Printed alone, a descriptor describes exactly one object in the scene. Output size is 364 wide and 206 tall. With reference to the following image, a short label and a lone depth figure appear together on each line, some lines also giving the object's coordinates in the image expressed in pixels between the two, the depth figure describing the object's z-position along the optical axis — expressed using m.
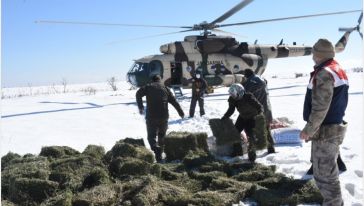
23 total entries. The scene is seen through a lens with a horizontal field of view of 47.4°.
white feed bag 8.70
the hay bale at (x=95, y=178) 5.41
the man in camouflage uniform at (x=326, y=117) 4.39
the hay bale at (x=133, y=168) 5.79
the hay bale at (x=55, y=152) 7.11
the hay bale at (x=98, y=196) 4.69
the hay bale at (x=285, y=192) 4.97
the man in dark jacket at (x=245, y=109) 7.57
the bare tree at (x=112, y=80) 39.76
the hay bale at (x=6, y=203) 4.65
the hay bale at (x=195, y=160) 6.97
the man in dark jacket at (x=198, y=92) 13.77
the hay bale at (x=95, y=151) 6.90
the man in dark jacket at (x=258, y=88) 8.63
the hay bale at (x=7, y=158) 6.83
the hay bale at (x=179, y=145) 7.72
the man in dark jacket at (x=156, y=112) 8.22
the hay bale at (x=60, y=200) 4.56
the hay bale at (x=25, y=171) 5.37
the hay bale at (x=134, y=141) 7.54
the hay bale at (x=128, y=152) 6.53
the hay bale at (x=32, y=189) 4.99
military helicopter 19.72
